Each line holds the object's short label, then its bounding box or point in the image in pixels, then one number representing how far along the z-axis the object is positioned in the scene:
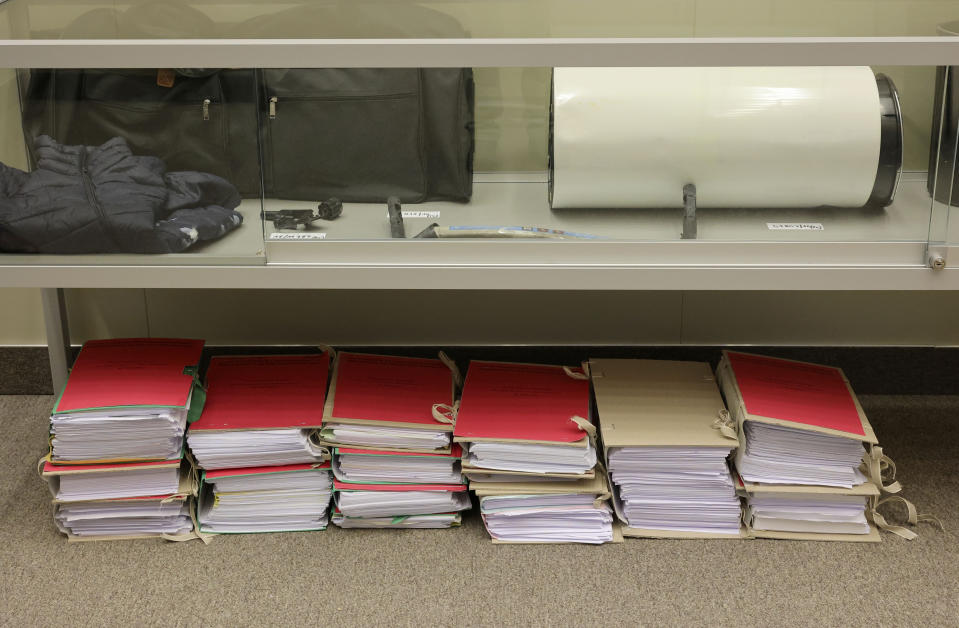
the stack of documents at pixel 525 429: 2.02
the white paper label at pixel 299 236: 1.90
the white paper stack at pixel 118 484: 2.04
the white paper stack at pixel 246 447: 2.04
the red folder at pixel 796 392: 2.04
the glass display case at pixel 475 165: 1.81
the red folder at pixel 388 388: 2.08
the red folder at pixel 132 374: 2.00
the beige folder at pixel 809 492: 2.01
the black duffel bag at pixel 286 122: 1.79
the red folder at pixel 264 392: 2.06
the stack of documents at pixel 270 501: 2.09
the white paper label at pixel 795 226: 1.90
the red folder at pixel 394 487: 2.07
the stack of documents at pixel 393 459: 2.06
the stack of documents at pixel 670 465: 2.03
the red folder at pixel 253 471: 2.06
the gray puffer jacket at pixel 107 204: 1.87
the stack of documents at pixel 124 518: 2.07
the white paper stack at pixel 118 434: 1.98
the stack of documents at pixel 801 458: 2.02
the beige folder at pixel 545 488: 2.04
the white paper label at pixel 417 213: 1.91
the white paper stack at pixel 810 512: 2.05
